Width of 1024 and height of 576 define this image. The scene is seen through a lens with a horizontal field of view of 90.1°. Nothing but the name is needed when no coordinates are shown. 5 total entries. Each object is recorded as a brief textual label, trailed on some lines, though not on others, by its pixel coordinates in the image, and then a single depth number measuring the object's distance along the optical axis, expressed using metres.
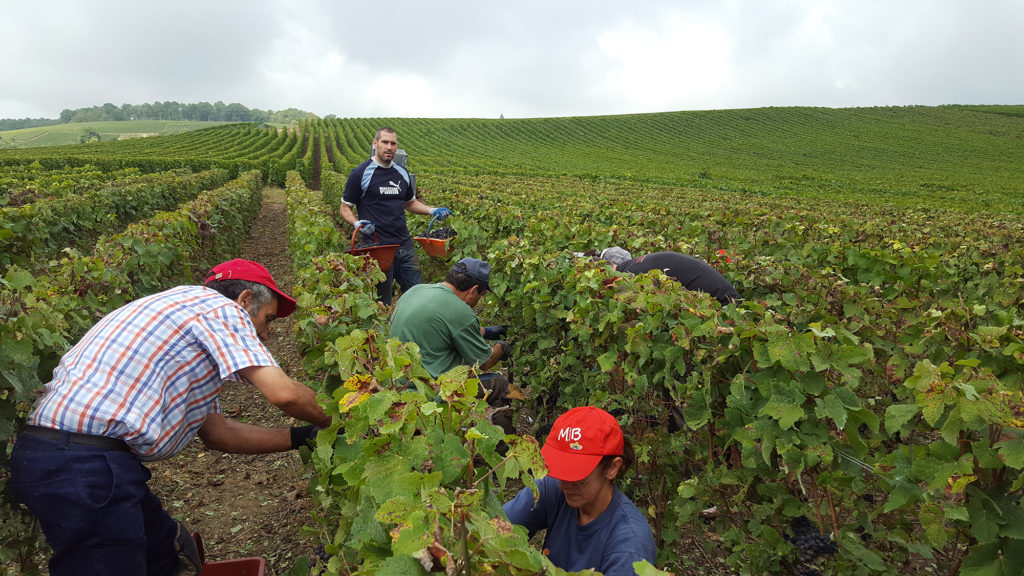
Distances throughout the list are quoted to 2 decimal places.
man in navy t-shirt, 5.31
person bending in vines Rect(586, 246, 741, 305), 3.68
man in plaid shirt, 1.82
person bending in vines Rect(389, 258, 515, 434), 3.16
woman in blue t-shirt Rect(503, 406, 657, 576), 1.86
